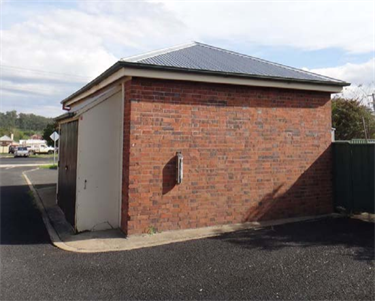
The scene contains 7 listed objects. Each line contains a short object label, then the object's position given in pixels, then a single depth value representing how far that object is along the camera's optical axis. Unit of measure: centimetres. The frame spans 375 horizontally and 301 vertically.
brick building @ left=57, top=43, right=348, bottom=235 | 574
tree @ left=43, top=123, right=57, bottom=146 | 3658
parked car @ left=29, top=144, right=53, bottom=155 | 5566
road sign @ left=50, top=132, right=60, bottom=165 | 2172
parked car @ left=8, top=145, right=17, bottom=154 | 5434
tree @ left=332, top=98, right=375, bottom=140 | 2702
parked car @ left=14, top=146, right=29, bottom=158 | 4416
